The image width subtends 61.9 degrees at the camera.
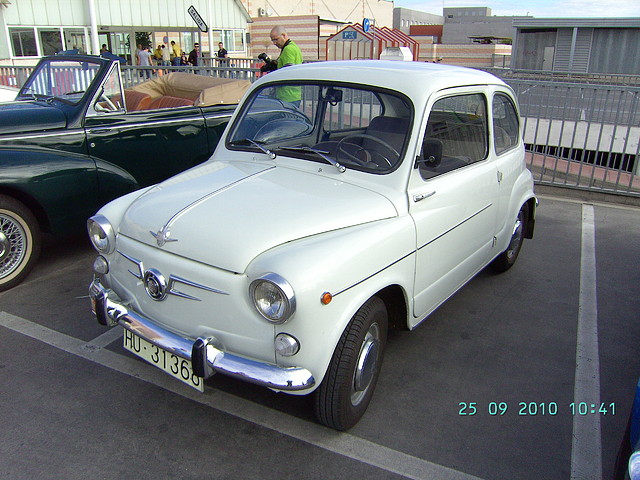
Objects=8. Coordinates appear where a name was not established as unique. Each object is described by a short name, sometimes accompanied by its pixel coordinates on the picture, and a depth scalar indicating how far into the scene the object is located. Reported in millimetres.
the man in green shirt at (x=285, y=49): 6891
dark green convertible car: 4320
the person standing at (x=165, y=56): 22702
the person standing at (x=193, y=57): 20828
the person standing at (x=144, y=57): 20828
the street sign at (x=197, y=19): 16062
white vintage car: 2436
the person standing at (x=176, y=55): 21031
